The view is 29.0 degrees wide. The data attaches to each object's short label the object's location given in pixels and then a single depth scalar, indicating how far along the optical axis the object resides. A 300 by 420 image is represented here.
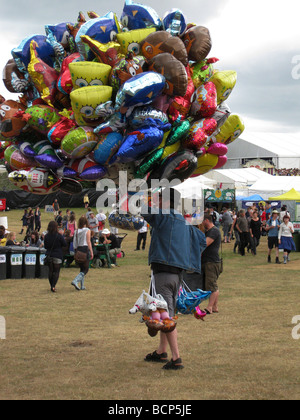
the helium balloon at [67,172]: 6.23
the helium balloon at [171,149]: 6.07
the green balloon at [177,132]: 6.04
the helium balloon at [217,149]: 6.88
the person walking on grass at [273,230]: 19.42
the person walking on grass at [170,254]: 6.39
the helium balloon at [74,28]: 6.36
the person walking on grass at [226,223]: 25.94
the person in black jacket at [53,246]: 12.54
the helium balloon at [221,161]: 7.27
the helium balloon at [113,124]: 5.75
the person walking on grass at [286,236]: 18.09
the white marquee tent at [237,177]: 36.12
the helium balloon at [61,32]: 6.44
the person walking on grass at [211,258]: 9.71
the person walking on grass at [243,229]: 21.30
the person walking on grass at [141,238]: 22.62
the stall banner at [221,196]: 34.00
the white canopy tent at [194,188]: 23.69
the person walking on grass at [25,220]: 30.17
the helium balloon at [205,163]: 6.85
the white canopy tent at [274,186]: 31.86
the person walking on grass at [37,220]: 30.10
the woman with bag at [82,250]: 12.92
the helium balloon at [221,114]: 6.60
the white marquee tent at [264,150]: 46.84
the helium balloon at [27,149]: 6.36
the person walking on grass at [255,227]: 22.06
